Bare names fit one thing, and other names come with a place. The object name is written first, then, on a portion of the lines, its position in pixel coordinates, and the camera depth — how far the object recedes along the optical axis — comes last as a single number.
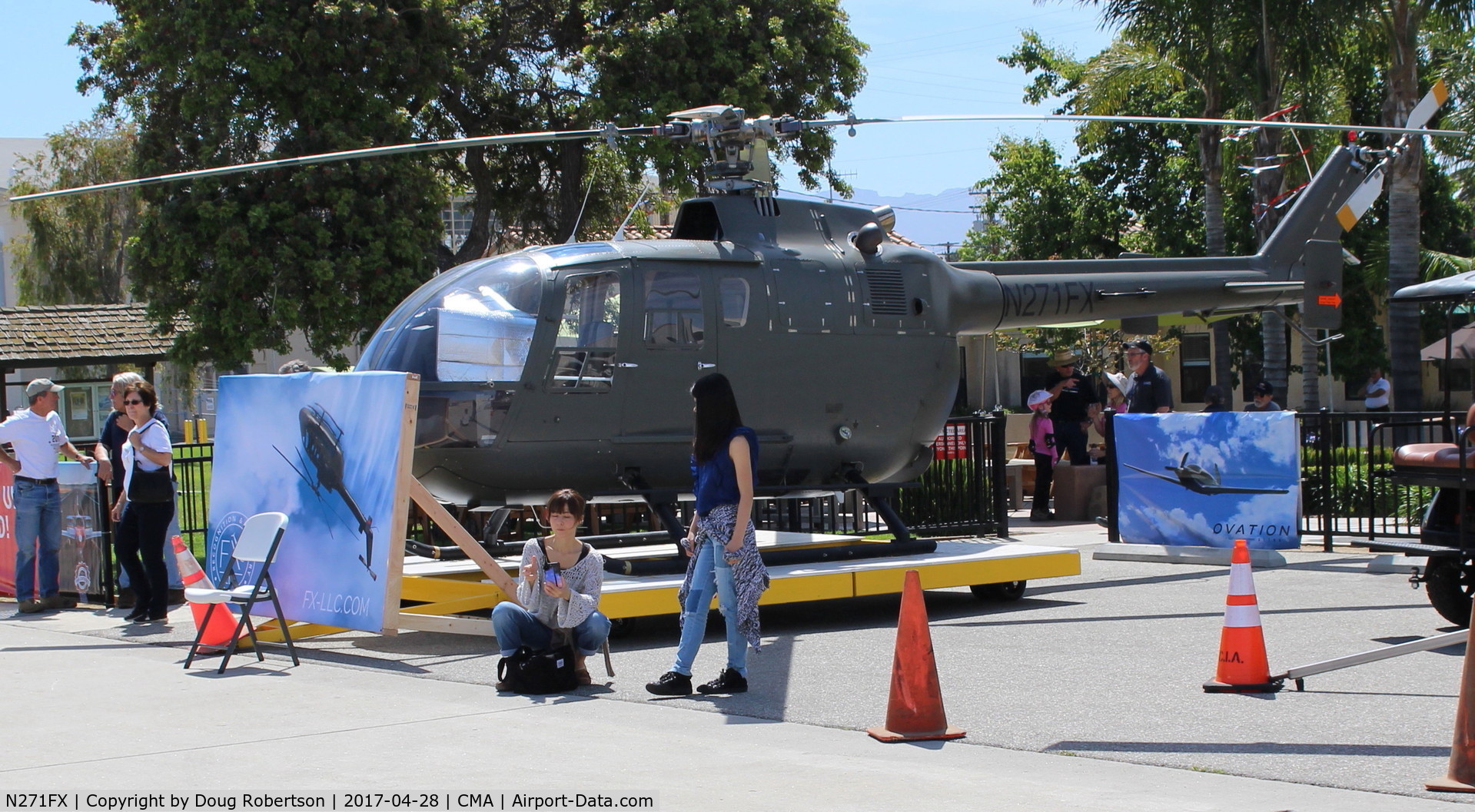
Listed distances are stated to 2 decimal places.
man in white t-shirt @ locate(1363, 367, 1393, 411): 23.41
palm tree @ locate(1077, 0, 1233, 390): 22.11
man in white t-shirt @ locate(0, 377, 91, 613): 11.67
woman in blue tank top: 7.62
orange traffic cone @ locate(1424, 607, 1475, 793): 5.23
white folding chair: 8.73
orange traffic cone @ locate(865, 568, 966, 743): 6.43
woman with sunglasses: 10.68
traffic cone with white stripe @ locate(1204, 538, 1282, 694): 7.22
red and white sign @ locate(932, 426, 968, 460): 15.90
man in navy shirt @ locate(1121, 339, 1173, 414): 14.09
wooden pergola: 24.08
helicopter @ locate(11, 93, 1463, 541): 10.04
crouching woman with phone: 7.85
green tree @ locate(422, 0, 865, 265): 23.23
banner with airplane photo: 12.91
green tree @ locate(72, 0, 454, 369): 21.91
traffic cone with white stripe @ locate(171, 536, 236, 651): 9.48
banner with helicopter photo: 8.73
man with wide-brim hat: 17.59
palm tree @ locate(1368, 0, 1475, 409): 21.13
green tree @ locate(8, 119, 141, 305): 38.16
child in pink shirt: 17.62
